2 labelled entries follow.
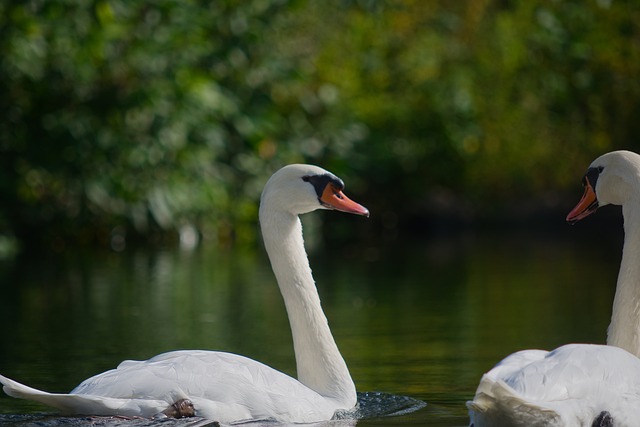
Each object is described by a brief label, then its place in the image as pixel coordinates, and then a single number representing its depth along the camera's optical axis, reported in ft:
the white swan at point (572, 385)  35.50
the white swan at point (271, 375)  40.63
